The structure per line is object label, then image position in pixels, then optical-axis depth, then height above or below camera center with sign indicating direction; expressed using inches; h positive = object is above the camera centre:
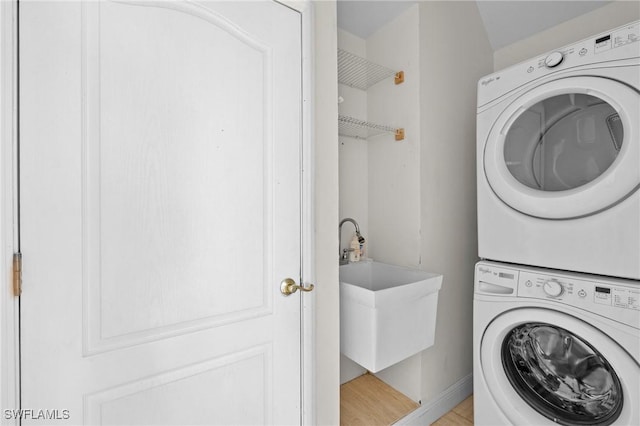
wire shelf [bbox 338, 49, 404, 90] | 68.6 +32.5
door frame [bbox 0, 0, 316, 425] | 27.9 +0.7
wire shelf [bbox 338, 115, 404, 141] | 67.4 +19.4
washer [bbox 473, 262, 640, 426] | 44.6 -22.4
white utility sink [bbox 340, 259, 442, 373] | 51.0 -18.6
